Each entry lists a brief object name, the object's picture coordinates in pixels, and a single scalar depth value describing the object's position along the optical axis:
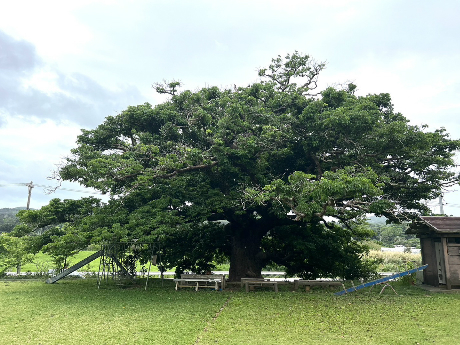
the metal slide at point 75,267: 14.29
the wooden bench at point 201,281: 13.02
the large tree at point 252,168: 10.80
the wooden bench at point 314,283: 12.76
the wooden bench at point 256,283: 12.55
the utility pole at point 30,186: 32.33
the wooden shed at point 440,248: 11.78
